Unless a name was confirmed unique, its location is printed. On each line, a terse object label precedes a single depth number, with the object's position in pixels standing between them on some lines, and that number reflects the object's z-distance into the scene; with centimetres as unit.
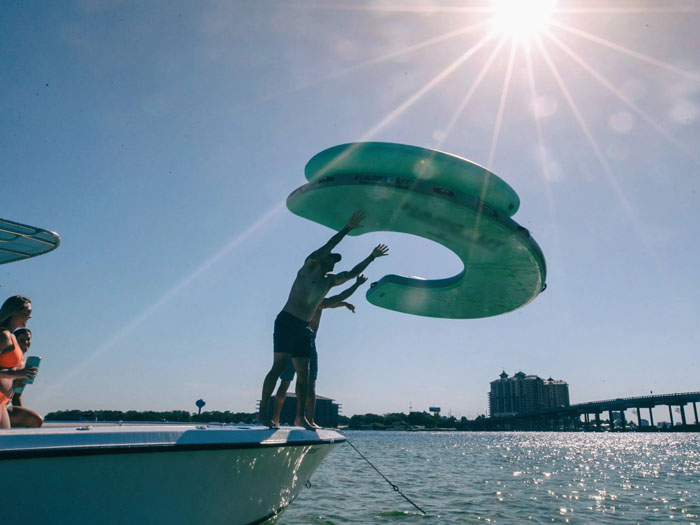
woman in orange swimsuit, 393
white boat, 332
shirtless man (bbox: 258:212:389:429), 595
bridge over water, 11344
